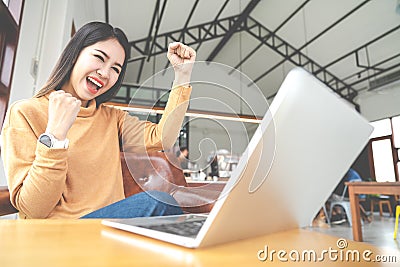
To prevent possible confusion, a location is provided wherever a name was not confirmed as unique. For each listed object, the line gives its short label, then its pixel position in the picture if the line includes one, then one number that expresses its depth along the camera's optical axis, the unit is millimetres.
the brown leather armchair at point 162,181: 518
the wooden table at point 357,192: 2211
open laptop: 246
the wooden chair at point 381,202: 5900
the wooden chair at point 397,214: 2916
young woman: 554
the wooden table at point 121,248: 237
